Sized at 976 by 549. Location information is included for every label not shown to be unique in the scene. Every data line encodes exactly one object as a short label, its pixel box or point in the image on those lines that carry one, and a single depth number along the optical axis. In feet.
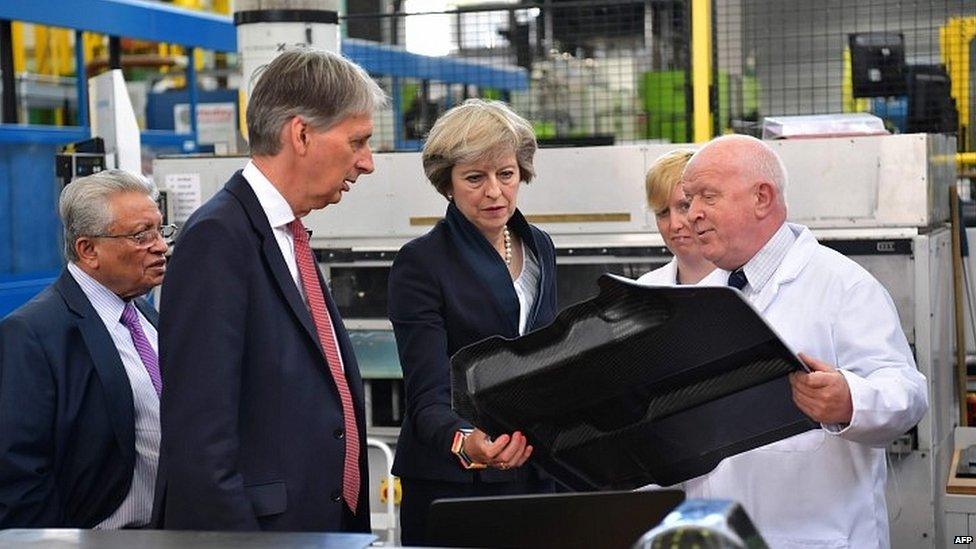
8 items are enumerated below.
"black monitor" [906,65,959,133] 21.63
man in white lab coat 8.75
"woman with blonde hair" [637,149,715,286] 11.73
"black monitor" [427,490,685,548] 6.79
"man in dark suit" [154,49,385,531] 7.89
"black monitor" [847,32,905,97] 22.04
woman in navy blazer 10.14
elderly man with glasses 9.71
